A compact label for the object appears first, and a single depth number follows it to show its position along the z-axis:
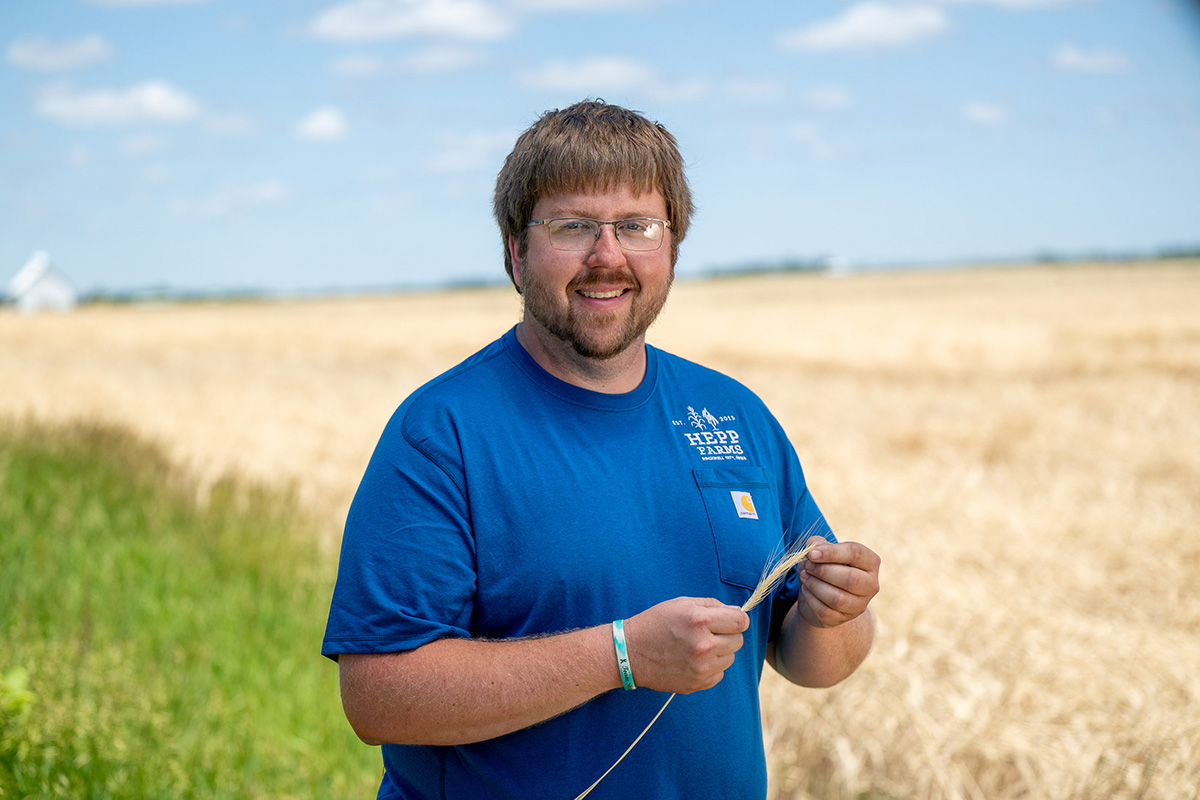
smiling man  1.79
